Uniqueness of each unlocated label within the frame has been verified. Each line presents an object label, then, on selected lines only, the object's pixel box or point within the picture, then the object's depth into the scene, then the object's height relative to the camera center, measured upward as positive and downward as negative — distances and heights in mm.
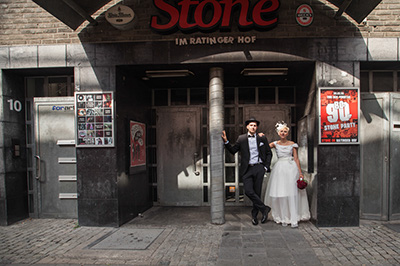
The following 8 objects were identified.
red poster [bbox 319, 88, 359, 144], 4934 +163
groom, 5117 -759
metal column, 5141 -726
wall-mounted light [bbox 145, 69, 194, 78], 5605 +1234
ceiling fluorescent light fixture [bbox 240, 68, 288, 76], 5461 +1222
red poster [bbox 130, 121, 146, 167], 5734 -398
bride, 5051 -1306
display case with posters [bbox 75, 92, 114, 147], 5188 +178
